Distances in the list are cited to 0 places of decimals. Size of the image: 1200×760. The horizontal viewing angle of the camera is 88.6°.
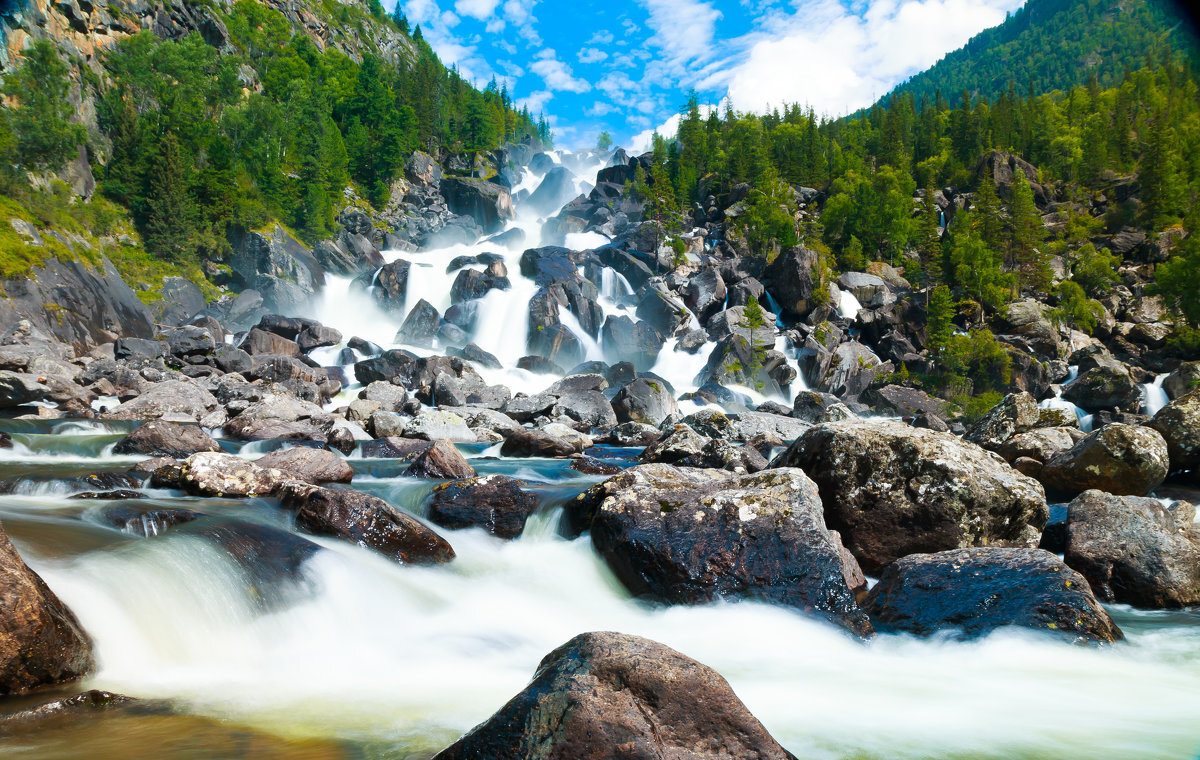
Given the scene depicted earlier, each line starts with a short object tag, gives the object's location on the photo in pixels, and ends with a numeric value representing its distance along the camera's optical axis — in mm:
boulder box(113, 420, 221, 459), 14414
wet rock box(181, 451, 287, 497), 9648
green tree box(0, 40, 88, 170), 38219
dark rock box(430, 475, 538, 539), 9609
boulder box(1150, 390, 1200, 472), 12148
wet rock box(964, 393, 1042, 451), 14266
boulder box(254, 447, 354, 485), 11312
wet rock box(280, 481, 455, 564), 7887
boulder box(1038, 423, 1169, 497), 10414
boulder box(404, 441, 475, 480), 12969
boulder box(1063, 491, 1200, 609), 7305
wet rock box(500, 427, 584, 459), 18953
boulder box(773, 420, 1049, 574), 8172
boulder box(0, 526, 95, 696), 4094
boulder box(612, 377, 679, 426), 27312
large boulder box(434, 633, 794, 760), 2795
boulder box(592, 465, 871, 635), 6867
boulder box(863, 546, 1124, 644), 6051
